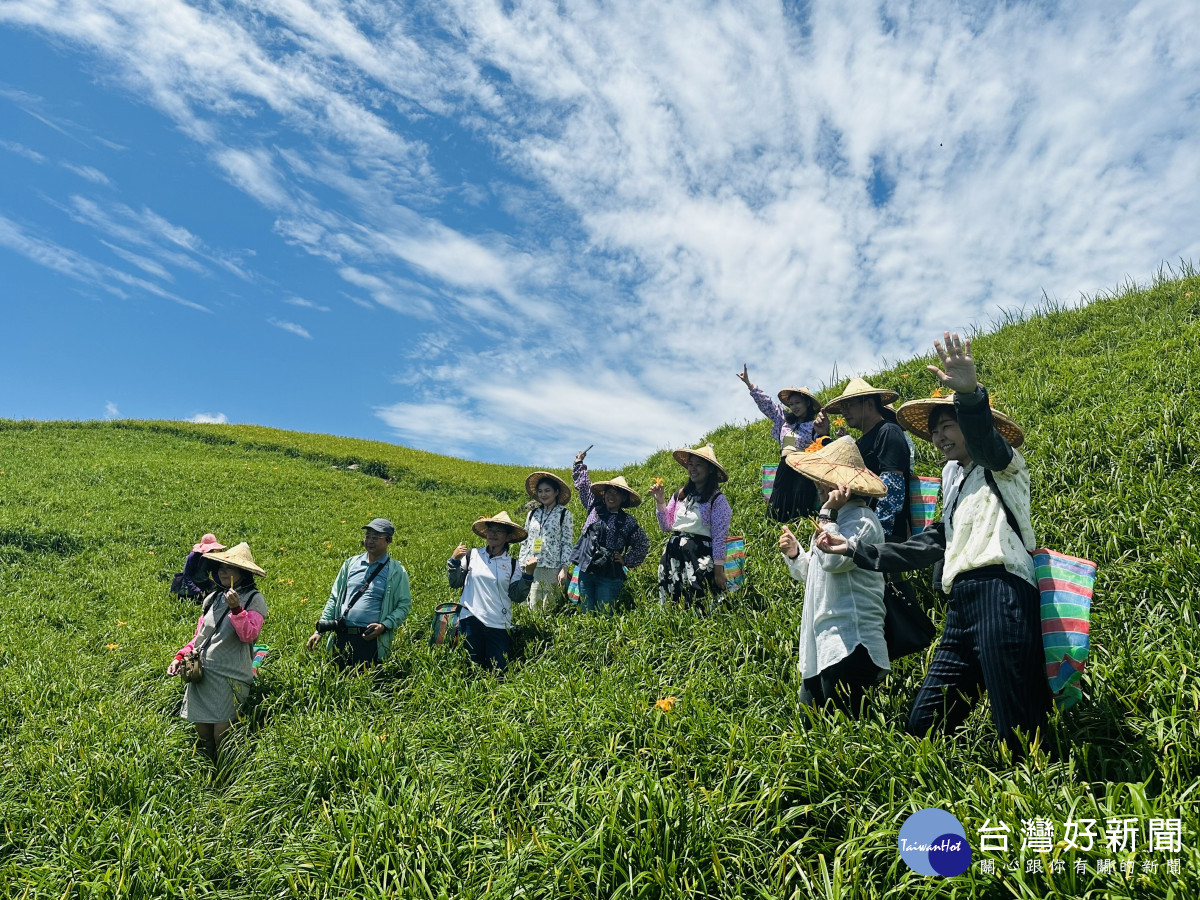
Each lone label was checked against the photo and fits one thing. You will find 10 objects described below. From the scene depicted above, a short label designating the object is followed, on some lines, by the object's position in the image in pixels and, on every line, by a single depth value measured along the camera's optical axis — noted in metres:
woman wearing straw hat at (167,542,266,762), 4.89
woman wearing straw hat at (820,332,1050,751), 2.81
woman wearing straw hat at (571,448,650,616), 6.47
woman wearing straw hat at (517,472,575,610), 6.98
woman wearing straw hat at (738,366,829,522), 6.89
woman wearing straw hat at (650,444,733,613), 5.83
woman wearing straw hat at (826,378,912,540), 4.69
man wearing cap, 5.82
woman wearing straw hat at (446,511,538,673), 6.08
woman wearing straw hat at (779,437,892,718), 3.36
